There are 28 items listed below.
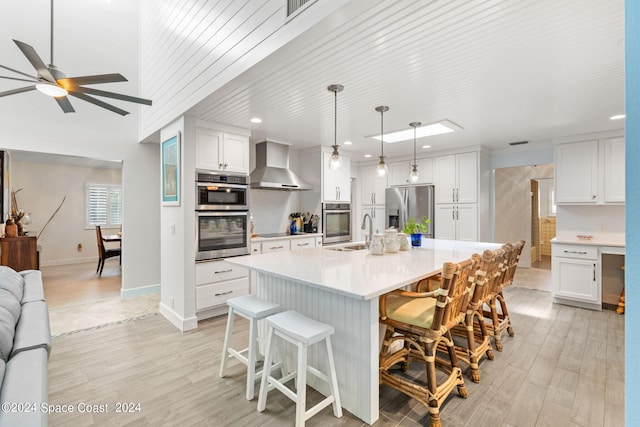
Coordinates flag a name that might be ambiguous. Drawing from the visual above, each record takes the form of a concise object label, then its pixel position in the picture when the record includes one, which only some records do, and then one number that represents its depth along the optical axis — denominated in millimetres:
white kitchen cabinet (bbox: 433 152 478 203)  5078
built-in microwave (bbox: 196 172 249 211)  3590
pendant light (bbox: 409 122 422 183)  3791
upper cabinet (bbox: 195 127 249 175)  3588
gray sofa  953
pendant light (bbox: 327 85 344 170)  2697
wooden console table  4195
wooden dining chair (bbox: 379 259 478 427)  1855
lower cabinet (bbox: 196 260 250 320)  3578
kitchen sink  3304
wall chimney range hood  4505
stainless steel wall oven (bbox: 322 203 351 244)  5253
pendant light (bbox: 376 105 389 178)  3244
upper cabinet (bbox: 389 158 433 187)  5586
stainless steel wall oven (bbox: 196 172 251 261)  3591
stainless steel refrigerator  5551
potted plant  3381
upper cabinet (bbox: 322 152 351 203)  5223
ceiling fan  2219
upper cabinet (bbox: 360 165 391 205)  6309
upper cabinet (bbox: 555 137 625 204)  3961
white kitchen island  1846
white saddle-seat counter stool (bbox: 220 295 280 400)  2141
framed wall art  3531
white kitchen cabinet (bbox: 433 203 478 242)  5070
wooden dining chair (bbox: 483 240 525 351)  2795
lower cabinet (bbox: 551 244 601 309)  3873
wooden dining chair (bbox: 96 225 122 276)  5984
